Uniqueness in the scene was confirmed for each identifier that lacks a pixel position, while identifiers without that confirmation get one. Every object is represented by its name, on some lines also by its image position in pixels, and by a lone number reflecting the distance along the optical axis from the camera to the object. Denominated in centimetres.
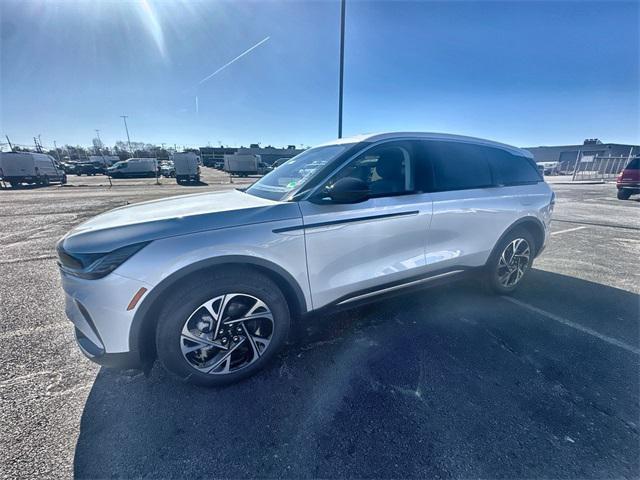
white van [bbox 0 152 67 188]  1908
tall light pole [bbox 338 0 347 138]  764
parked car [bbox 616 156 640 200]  1283
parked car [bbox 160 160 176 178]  3731
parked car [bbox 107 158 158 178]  3262
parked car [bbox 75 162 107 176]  3900
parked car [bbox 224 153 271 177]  3906
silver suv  185
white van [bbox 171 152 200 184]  2327
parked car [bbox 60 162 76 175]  3963
